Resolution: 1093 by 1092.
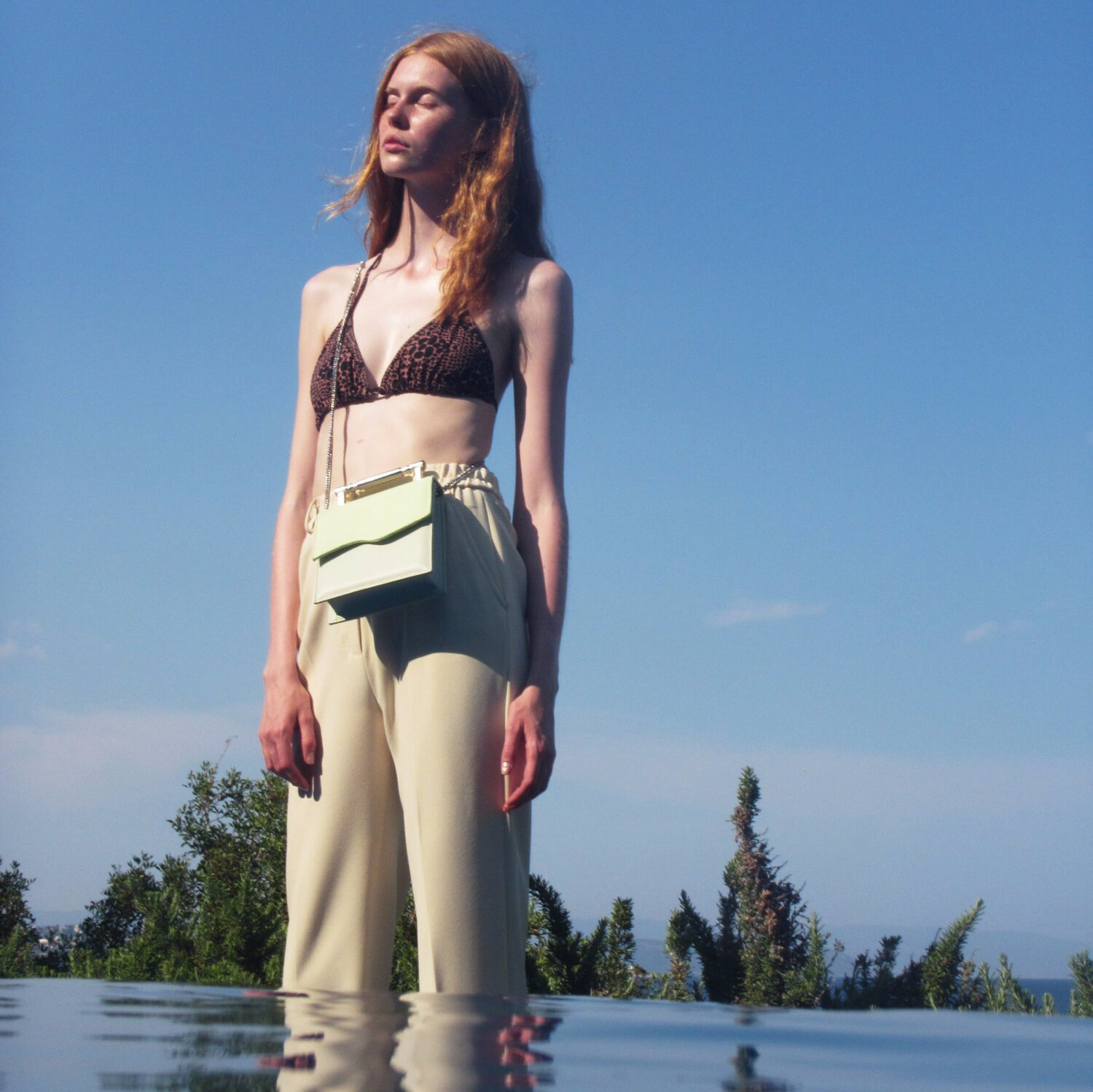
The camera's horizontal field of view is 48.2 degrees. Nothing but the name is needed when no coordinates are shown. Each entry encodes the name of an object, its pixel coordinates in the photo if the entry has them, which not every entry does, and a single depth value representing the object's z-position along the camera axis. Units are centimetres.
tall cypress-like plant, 538
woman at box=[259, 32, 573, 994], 228
